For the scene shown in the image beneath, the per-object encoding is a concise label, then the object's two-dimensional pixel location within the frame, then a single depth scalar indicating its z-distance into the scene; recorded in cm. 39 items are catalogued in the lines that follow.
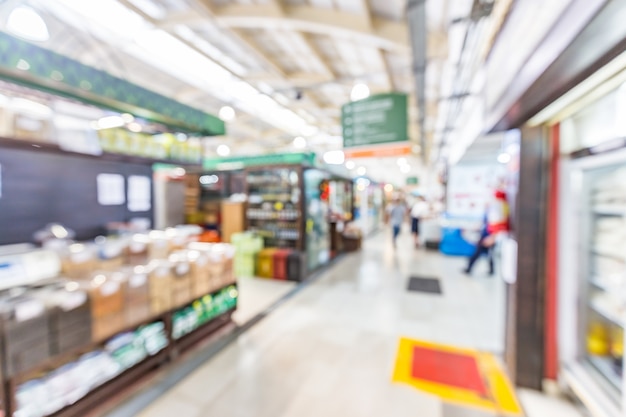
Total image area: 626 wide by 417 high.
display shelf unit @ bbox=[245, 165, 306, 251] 605
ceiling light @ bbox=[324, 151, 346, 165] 985
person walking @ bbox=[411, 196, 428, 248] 911
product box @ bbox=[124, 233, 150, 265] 253
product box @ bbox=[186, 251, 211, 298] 288
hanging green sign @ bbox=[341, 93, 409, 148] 500
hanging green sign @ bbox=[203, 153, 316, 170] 570
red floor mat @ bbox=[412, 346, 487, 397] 254
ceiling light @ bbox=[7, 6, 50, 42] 175
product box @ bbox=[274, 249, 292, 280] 557
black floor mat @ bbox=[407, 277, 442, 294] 503
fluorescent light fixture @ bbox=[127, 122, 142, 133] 299
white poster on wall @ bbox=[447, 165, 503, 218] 755
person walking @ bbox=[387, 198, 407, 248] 882
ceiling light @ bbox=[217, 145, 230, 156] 1511
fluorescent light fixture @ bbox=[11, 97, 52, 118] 189
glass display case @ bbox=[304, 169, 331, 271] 599
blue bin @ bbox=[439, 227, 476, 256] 770
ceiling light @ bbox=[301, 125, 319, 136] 991
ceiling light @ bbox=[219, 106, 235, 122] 740
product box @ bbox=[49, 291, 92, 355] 182
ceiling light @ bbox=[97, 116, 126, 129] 243
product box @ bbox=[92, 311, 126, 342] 204
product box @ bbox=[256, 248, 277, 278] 569
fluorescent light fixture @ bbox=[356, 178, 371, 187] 1101
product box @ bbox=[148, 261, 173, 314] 245
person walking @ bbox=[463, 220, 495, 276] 553
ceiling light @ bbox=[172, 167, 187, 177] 761
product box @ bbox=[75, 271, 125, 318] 202
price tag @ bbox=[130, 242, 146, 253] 254
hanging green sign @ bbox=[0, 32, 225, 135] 157
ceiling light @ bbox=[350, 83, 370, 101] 516
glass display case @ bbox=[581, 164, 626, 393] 208
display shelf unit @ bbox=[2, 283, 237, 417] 169
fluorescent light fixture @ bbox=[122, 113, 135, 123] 250
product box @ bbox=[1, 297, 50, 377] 161
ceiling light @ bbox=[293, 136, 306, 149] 1200
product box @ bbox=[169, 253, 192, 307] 267
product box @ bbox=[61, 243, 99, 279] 210
